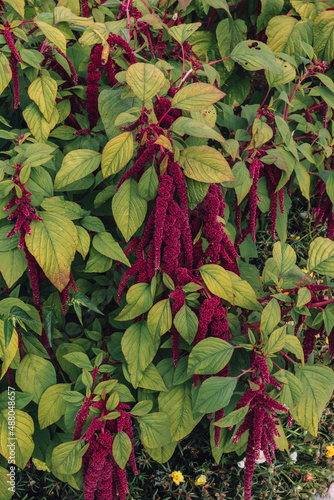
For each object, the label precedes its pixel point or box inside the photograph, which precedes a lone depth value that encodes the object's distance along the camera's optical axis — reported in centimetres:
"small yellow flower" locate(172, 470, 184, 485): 198
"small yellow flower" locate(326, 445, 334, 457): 223
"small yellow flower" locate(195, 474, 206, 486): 200
